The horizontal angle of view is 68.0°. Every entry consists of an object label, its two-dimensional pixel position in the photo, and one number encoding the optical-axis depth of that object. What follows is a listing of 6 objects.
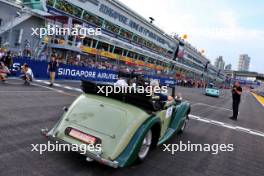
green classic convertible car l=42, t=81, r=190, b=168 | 2.94
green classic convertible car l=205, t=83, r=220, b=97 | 21.95
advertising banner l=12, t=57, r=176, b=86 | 11.55
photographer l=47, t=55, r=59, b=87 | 10.32
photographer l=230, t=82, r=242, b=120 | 8.77
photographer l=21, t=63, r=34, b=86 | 9.53
